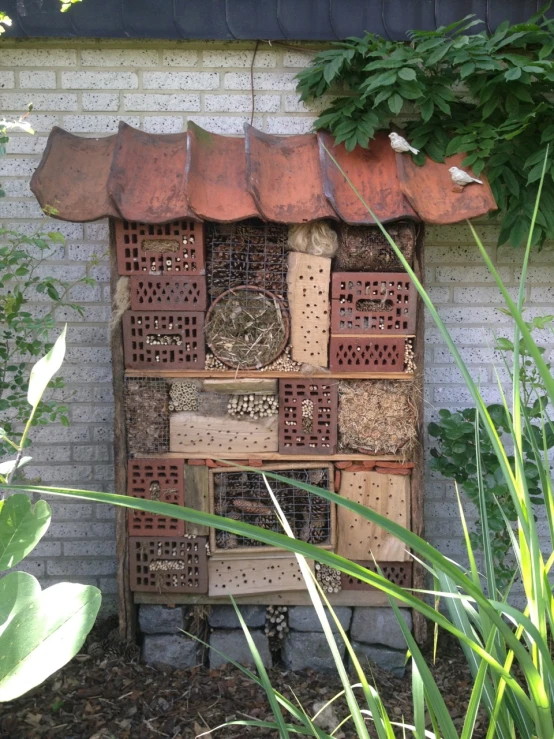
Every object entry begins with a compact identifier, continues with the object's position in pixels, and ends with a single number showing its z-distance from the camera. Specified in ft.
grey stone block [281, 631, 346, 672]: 9.15
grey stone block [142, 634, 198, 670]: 9.16
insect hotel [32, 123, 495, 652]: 8.35
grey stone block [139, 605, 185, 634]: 9.17
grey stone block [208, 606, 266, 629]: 9.23
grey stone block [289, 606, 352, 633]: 9.19
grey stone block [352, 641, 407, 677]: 9.19
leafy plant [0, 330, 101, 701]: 2.04
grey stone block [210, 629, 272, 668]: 9.15
